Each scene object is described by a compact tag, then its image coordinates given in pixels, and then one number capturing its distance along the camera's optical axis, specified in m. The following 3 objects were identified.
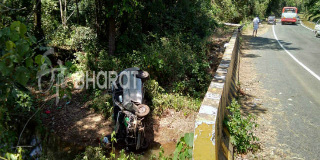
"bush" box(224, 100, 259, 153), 3.88
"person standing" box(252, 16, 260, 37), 19.58
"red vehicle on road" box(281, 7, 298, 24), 36.34
